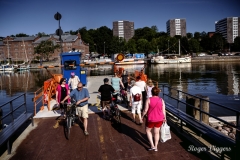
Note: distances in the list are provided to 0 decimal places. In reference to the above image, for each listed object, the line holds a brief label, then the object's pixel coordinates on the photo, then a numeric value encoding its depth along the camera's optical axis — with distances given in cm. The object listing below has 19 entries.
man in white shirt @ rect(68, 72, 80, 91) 1185
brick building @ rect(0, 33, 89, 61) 10244
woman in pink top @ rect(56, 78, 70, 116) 943
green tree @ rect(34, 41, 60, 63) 9081
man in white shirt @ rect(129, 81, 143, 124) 819
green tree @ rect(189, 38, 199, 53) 11524
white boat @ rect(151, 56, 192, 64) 9000
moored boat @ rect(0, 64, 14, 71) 7791
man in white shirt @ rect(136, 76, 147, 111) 914
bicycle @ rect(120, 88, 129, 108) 1134
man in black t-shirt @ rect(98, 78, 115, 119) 850
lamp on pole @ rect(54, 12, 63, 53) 1568
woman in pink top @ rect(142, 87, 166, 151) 560
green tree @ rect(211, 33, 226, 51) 12688
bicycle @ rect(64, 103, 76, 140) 706
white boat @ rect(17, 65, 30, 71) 8150
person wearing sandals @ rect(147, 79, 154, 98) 875
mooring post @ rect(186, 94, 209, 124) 839
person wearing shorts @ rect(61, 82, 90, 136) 733
